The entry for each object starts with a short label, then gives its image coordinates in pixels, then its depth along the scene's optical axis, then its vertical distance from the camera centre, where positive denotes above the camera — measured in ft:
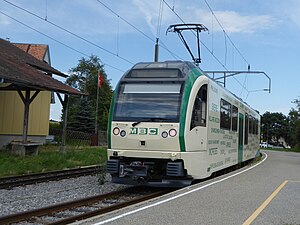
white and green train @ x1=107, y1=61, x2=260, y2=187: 36.32 +1.89
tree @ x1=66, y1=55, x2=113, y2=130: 229.66 +35.68
